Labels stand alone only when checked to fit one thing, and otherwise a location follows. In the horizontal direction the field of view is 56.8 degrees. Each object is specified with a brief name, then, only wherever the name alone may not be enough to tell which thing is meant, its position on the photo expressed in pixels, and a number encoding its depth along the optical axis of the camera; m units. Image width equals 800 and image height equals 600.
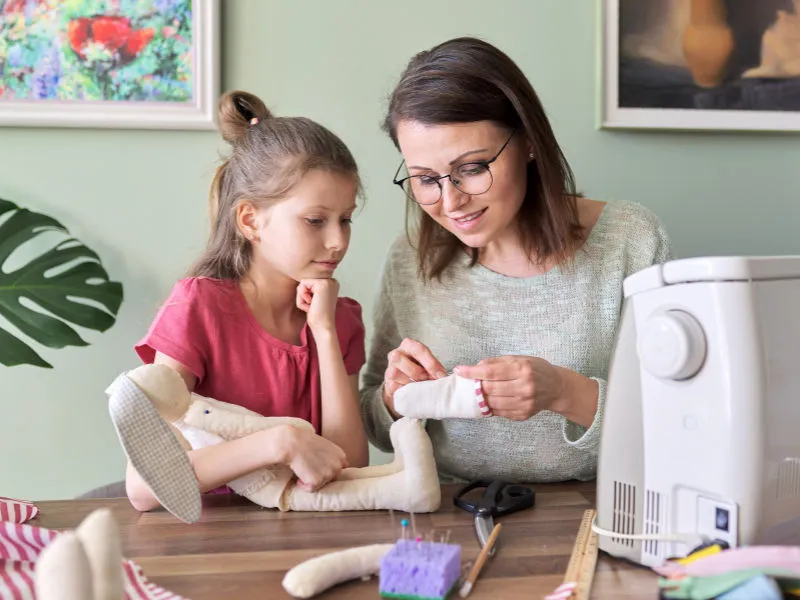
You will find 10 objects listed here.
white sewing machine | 0.69
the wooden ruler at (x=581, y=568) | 0.70
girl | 1.23
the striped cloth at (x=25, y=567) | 0.70
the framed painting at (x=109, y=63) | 1.61
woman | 1.18
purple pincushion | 0.69
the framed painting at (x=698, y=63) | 1.71
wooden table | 0.74
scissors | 0.92
